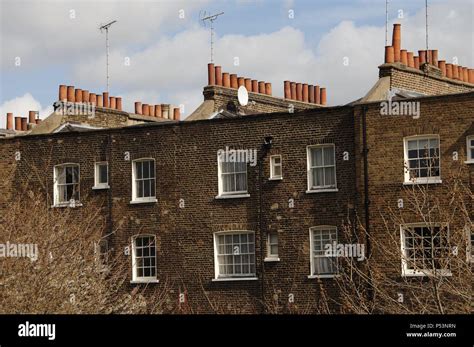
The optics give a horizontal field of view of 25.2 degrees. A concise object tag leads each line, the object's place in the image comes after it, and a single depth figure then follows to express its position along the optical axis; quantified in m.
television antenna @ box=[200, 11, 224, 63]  42.97
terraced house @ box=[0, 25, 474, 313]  35.22
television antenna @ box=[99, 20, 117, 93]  44.59
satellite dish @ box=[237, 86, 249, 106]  42.97
